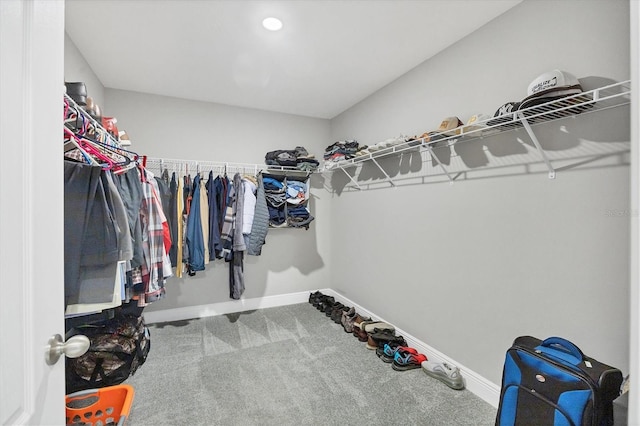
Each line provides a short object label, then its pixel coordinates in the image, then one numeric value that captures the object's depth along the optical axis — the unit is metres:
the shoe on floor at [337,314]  3.08
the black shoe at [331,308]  3.27
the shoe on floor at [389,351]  2.31
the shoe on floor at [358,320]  2.79
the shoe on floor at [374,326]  2.61
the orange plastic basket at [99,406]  1.46
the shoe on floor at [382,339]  2.45
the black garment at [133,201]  1.55
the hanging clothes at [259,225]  3.00
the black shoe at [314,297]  3.58
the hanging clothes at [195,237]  2.78
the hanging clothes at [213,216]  2.91
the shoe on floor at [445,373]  1.96
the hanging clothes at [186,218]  2.76
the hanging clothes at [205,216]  2.84
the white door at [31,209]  0.46
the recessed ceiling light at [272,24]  1.88
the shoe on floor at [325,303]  3.42
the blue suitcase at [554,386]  1.07
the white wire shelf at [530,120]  1.29
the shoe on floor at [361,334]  2.65
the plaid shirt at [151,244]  1.82
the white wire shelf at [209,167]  3.04
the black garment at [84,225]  1.05
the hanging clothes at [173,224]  2.71
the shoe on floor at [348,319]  2.84
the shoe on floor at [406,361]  2.20
